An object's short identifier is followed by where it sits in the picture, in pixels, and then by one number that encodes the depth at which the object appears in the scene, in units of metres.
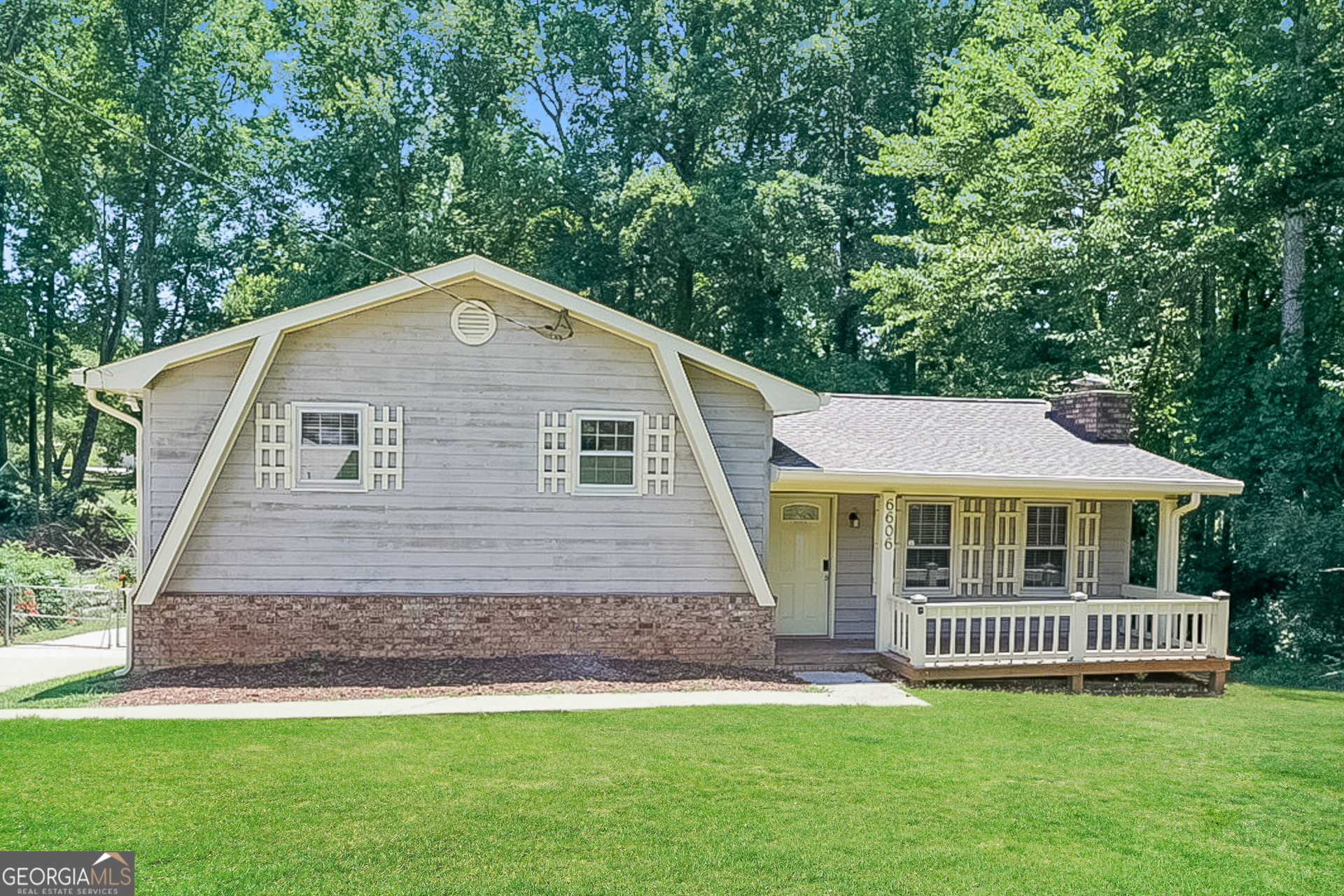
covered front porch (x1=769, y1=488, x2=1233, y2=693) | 11.93
